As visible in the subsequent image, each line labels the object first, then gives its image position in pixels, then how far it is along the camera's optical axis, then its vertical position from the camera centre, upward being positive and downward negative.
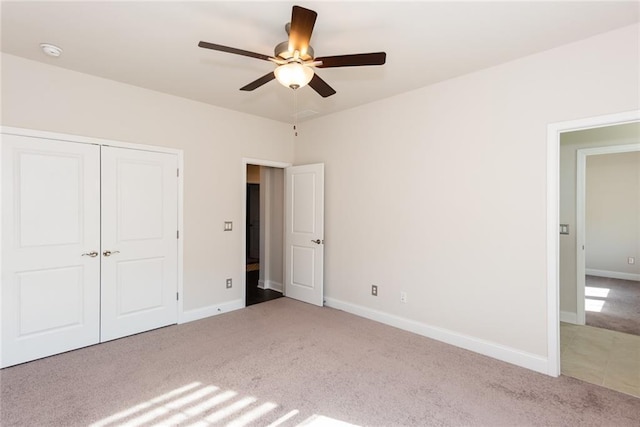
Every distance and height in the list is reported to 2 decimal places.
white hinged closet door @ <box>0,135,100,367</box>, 2.82 -0.32
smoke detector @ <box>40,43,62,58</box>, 2.64 +1.38
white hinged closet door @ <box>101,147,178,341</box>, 3.37 -0.31
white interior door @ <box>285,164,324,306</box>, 4.58 -0.28
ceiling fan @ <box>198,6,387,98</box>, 1.89 +1.00
